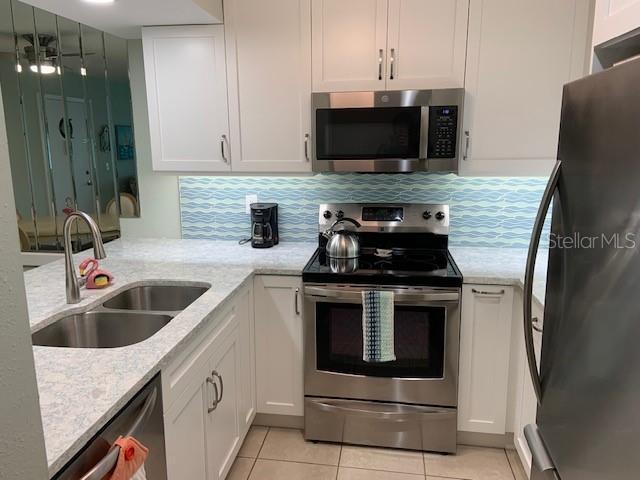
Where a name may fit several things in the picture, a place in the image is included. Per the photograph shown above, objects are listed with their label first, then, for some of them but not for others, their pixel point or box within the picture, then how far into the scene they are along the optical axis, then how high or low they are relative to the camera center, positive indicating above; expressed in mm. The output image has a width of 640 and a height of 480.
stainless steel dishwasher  1040 -693
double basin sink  1750 -660
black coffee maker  2724 -414
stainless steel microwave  2262 +108
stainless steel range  2227 -991
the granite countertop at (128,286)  1112 -578
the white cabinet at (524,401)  1908 -1088
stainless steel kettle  2455 -478
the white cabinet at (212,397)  1521 -925
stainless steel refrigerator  901 -308
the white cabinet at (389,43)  2268 +528
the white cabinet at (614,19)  1144 +338
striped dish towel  2193 -787
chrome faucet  1689 -355
